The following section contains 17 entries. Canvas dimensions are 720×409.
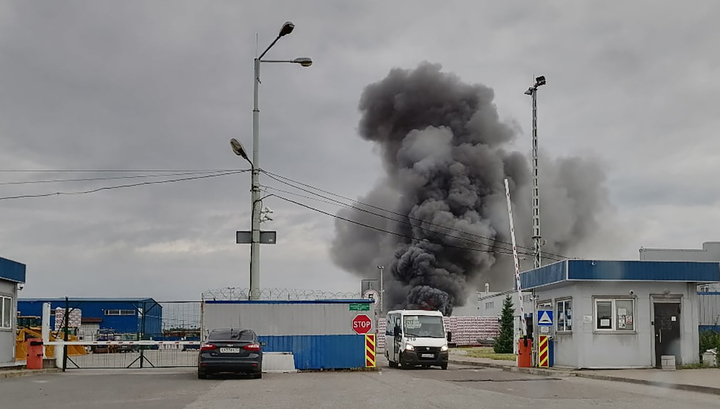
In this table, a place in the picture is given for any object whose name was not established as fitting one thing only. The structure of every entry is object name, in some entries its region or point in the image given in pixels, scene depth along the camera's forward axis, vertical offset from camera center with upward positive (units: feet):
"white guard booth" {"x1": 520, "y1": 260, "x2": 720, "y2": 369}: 88.02 -1.57
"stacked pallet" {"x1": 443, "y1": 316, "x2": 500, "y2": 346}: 202.18 -8.17
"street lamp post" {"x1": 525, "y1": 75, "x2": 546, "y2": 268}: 137.98 +20.01
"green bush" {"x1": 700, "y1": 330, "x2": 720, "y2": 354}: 94.02 -5.03
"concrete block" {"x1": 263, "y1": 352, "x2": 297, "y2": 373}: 87.25 -7.23
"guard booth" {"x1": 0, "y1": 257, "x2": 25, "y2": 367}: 90.38 -1.15
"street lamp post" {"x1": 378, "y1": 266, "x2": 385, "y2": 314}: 221.17 +3.80
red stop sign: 91.20 -3.17
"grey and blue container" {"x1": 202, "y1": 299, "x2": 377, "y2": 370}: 90.27 -3.85
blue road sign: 88.89 -2.43
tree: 160.56 -7.30
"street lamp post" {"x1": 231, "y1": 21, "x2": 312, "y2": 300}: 82.23 +11.35
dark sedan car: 71.56 -5.43
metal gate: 87.95 -10.79
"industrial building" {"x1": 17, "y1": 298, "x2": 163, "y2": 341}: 201.98 -4.70
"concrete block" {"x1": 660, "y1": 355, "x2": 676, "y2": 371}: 84.53 -6.63
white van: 101.19 -5.49
